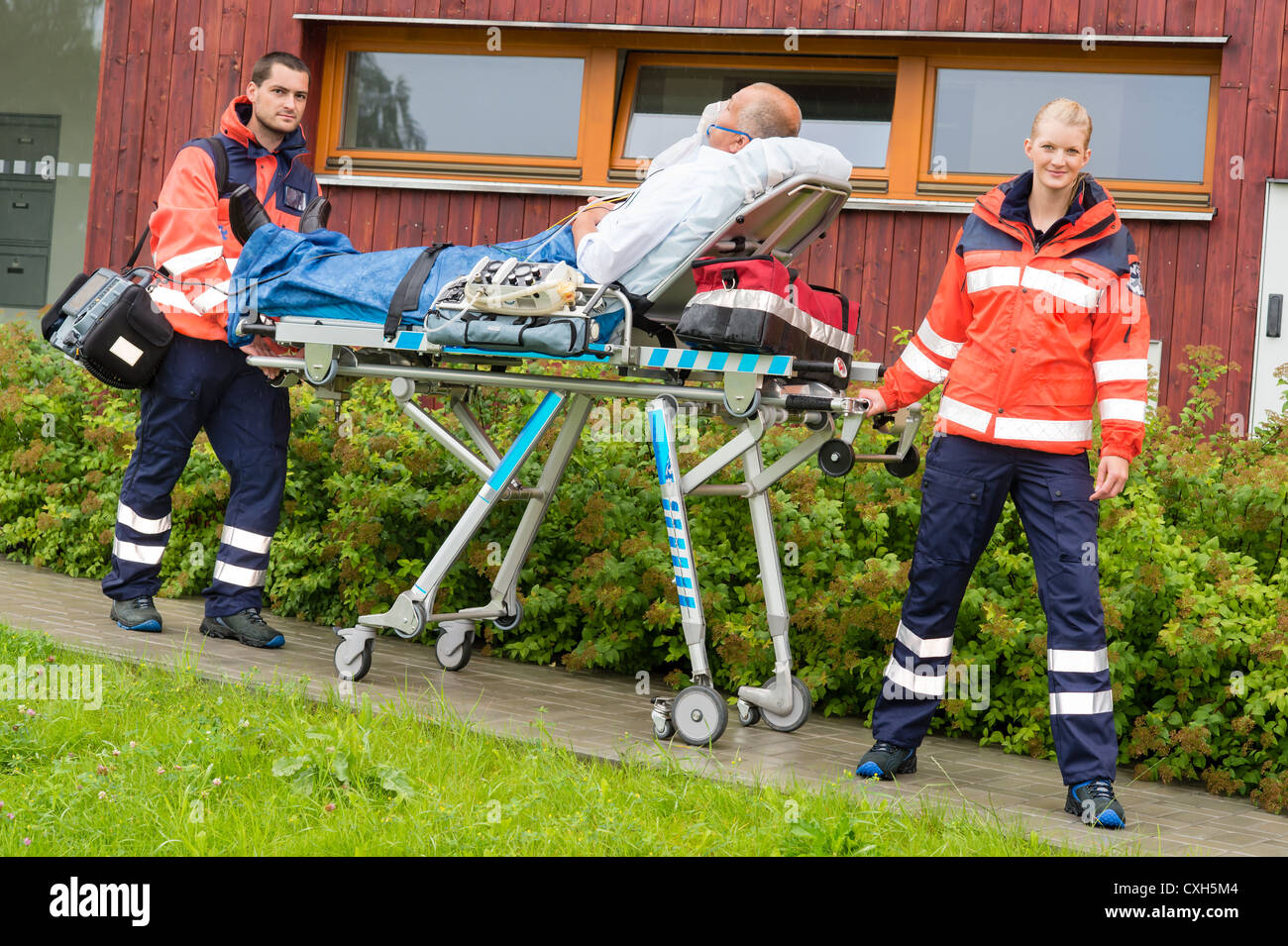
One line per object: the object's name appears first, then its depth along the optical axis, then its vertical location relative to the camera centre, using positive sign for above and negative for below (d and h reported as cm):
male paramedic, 558 +21
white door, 802 +120
